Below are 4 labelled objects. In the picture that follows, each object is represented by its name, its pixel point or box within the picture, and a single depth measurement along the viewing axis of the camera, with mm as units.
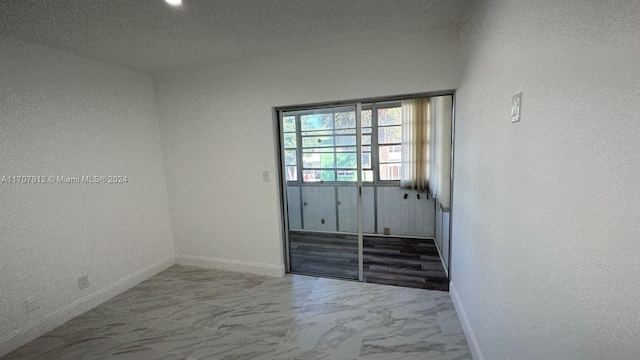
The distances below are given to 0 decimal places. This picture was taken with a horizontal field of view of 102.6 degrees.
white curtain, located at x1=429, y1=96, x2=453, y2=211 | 2793
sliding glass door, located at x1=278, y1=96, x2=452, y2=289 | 2977
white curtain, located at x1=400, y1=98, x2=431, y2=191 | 3875
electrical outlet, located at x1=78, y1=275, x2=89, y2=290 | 2439
